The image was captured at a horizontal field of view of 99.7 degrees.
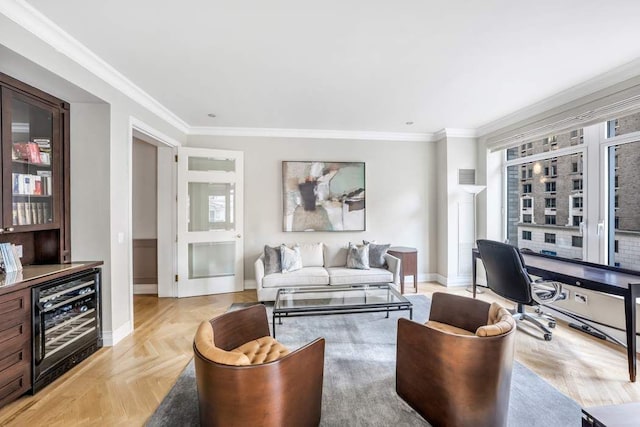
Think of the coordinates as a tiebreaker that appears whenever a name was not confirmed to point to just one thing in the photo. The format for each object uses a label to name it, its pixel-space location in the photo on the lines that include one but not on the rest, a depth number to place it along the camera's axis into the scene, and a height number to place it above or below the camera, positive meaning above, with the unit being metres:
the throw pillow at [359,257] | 3.99 -0.68
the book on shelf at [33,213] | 2.23 +0.00
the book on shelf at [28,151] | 2.13 +0.51
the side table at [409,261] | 4.23 -0.76
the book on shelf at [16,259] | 2.12 -0.36
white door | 4.02 -0.13
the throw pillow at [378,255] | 4.07 -0.65
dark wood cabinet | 2.02 +0.34
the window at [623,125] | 2.66 +0.89
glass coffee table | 2.56 -0.93
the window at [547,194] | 3.28 +0.24
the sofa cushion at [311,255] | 4.20 -0.66
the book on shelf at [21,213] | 2.12 +0.00
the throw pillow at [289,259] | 3.85 -0.68
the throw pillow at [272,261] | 3.84 -0.69
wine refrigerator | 1.99 -0.91
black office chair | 2.70 -0.75
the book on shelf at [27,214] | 2.17 +0.00
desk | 2.04 -0.58
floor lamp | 4.17 +0.33
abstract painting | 4.51 +0.28
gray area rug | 1.70 -1.30
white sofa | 3.63 -0.90
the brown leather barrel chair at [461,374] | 1.49 -0.93
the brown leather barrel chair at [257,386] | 1.23 -0.84
